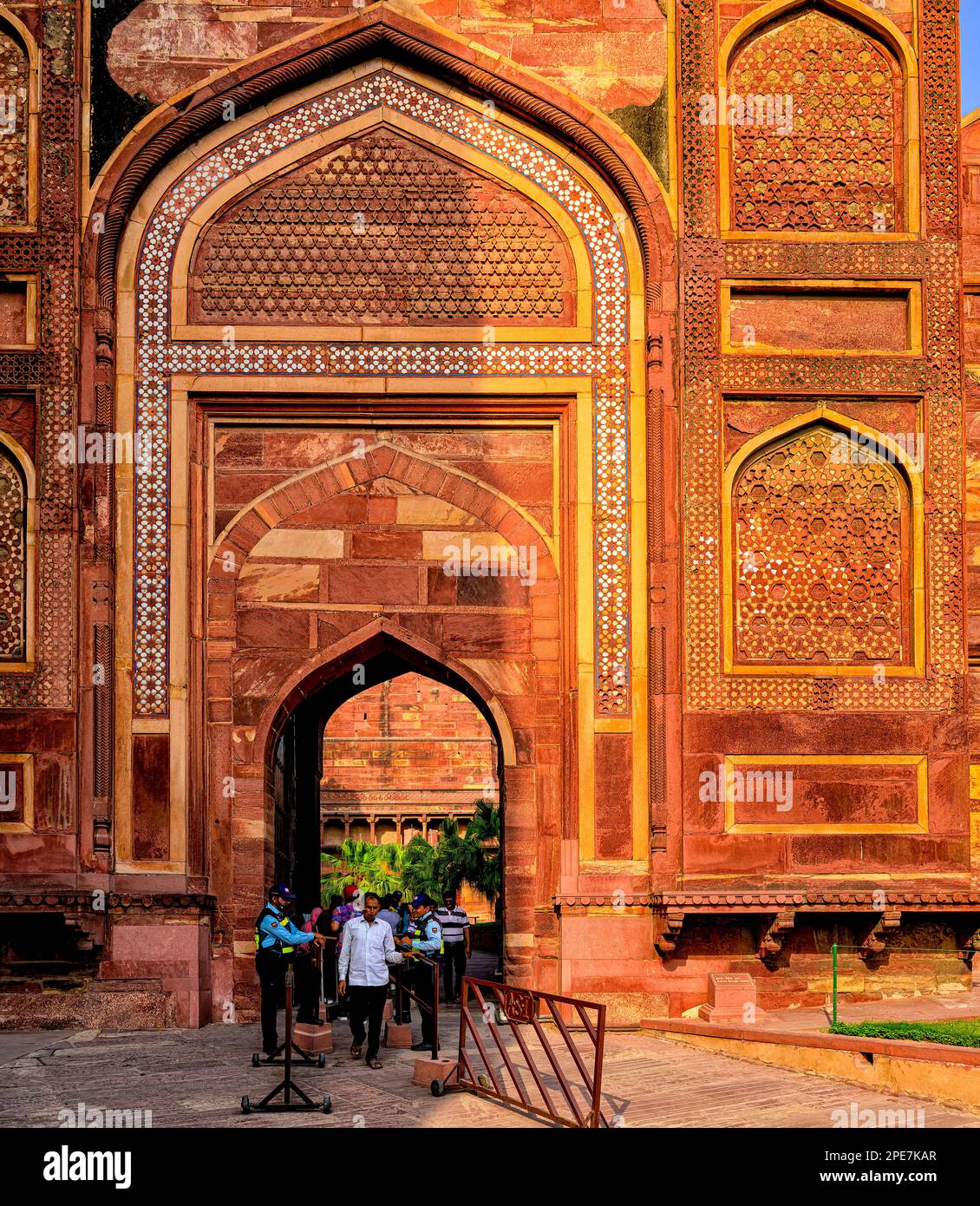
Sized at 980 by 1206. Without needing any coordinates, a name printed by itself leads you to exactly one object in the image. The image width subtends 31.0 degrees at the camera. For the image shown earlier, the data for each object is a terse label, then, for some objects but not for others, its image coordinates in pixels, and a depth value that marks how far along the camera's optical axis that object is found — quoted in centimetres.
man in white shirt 1185
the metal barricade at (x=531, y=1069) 888
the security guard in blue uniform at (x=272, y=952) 1232
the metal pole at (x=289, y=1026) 981
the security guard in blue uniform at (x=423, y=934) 1360
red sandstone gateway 1441
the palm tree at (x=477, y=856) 3881
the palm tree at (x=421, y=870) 4144
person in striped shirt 1569
